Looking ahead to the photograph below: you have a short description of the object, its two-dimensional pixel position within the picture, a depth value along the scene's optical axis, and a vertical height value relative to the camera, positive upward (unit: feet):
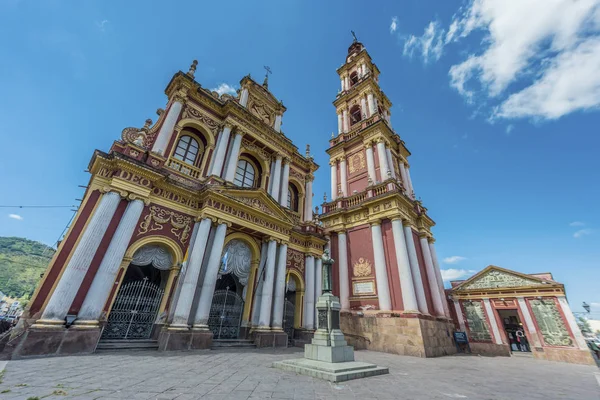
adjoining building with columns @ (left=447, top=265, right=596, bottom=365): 47.52 +5.14
